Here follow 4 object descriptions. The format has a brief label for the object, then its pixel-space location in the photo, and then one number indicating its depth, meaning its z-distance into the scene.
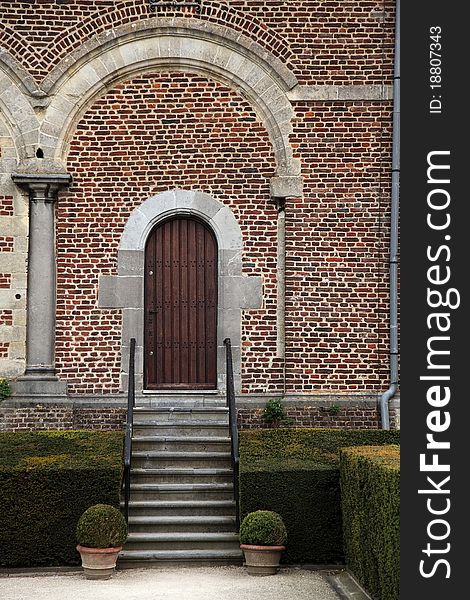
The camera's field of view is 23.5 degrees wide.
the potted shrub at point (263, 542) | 10.80
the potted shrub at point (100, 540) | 10.66
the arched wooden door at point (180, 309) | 14.62
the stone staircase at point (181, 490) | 11.61
